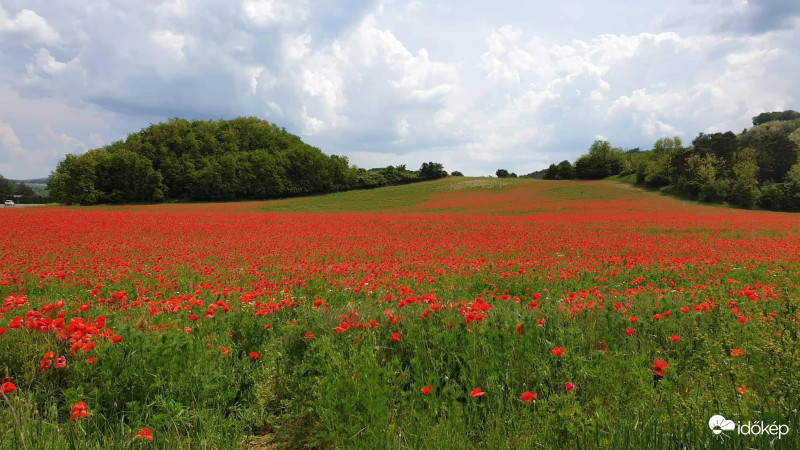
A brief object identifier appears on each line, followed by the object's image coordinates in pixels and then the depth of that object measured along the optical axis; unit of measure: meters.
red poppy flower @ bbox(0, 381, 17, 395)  2.60
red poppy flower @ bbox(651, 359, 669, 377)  2.90
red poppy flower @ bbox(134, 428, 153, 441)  2.39
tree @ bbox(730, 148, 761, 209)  48.62
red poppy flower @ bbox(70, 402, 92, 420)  2.47
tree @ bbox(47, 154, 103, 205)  58.34
